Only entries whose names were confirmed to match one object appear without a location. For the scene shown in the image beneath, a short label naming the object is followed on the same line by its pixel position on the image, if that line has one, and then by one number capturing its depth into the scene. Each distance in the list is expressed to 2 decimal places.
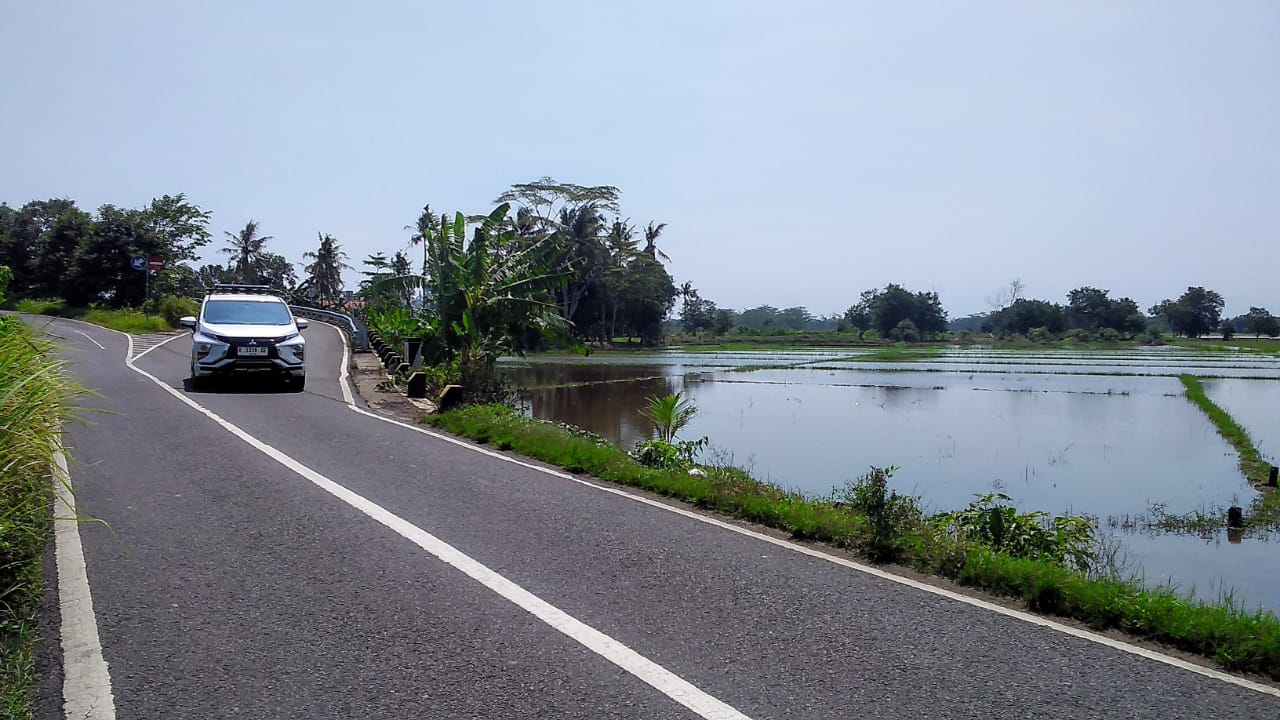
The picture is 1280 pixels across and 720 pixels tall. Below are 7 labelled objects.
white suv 15.84
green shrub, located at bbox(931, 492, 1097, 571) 7.42
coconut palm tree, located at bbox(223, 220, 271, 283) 77.81
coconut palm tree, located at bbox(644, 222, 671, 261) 84.44
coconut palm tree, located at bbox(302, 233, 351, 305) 84.19
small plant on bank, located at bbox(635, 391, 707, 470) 11.67
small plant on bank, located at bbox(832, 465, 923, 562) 6.43
